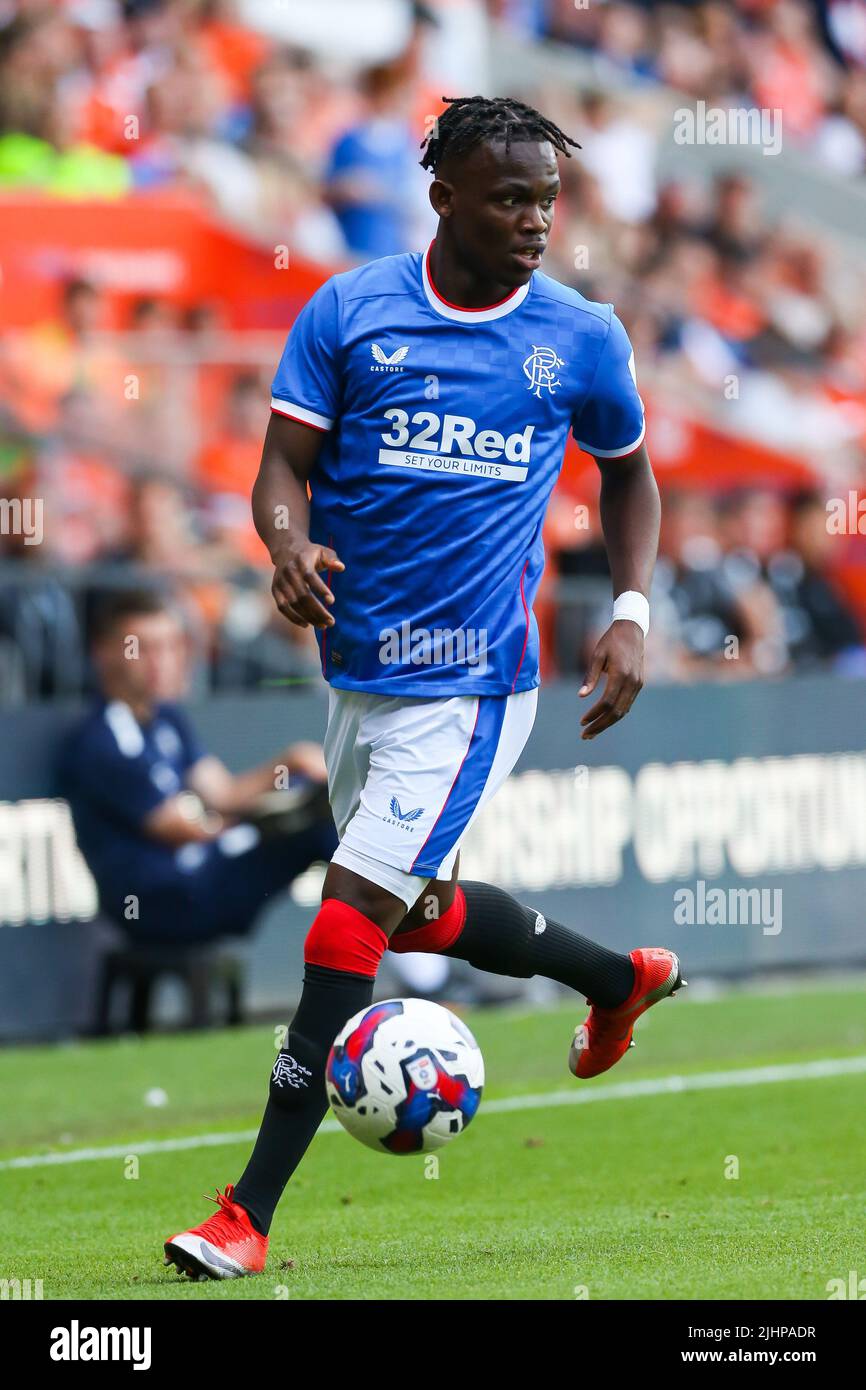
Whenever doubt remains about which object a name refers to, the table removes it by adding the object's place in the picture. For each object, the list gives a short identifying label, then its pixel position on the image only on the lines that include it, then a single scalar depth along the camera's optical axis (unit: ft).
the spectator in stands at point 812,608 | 44.04
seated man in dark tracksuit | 32.24
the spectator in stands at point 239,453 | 39.91
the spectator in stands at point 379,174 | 47.26
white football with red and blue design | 15.71
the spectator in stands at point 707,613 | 41.24
